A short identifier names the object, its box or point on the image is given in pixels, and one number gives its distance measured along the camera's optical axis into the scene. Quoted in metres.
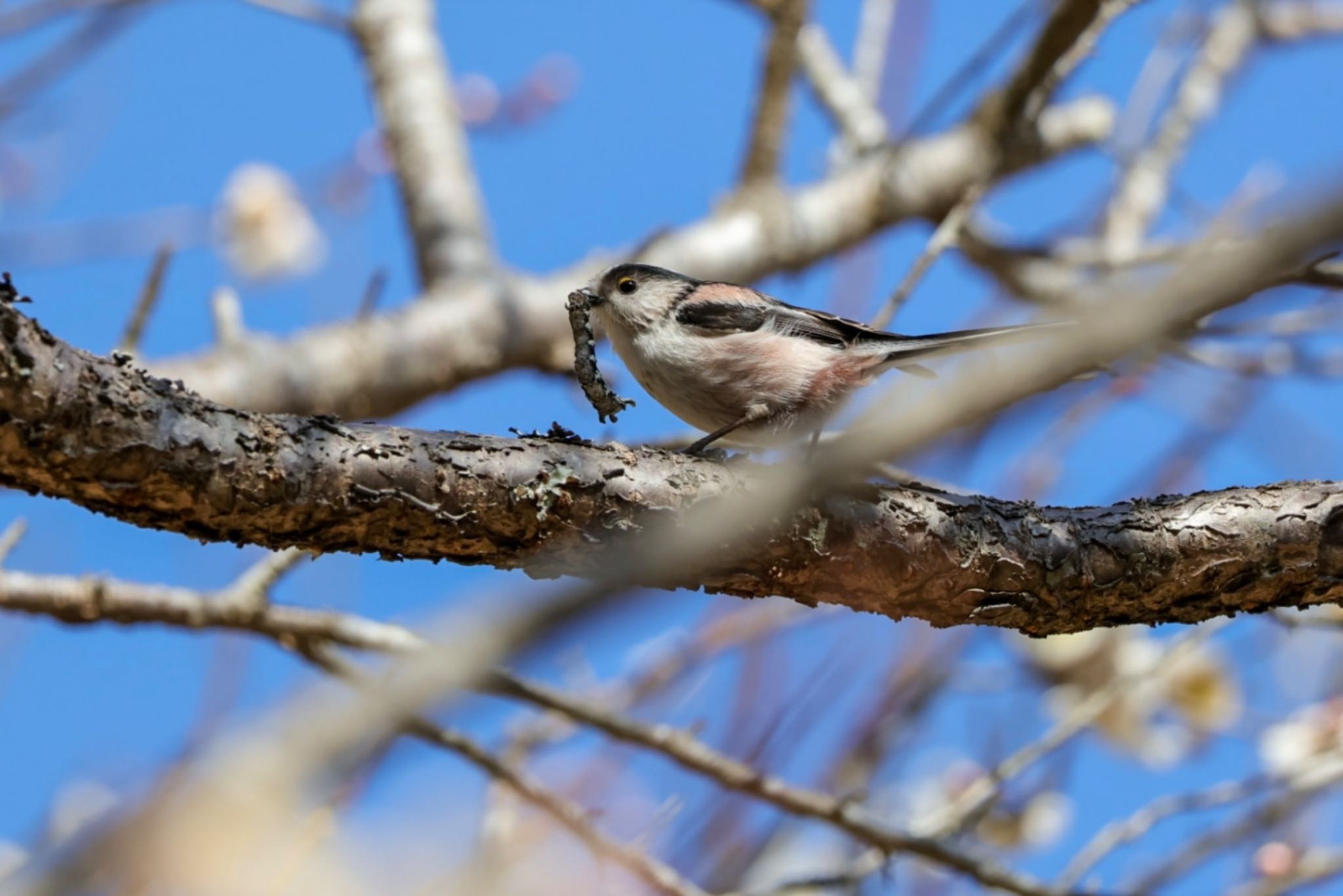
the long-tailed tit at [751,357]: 6.54
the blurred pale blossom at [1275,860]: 7.55
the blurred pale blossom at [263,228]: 12.75
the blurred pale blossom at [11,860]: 5.41
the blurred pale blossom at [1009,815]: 8.98
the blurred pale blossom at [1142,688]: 9.61
